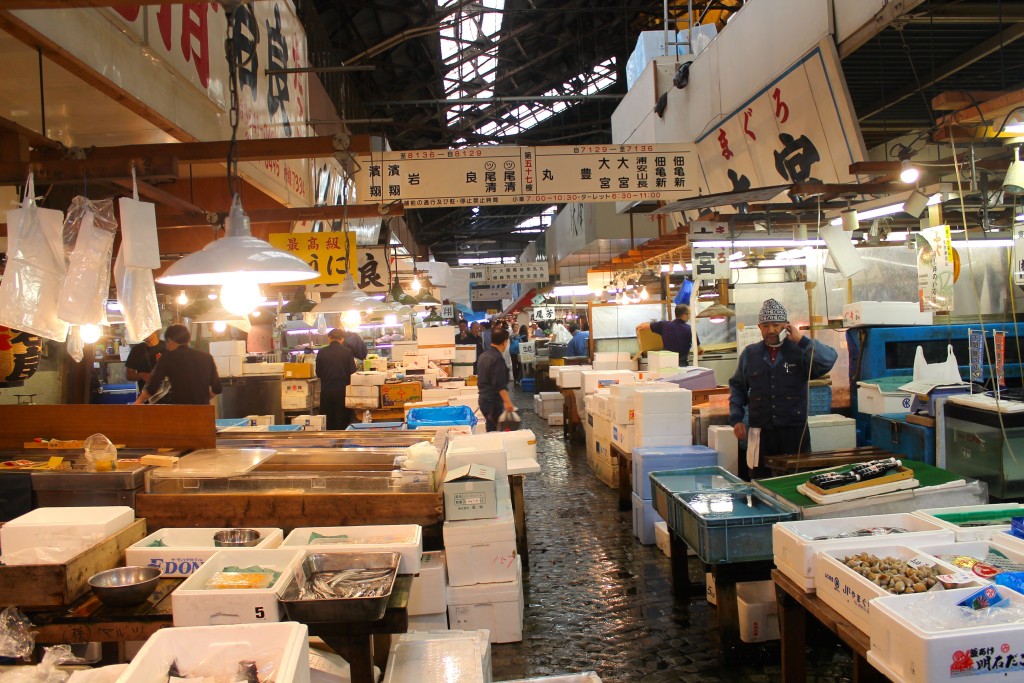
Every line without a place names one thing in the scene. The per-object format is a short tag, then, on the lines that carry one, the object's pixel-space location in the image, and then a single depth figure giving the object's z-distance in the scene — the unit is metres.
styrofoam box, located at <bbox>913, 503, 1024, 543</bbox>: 3.18
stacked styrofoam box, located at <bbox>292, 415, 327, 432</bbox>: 8.98
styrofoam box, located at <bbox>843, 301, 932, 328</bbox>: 8.09
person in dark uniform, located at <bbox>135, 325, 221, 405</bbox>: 7.62
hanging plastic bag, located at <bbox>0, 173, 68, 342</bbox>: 3.14
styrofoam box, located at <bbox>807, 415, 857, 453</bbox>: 7.29
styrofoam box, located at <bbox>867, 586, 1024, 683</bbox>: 2.17
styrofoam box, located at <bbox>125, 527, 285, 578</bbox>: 3.13
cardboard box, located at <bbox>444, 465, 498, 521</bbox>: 4.35
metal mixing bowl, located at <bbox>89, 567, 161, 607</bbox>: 2.82
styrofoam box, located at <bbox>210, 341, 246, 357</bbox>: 11.93
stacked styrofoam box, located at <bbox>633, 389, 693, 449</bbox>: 6.88
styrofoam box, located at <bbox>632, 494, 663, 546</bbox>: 6.58
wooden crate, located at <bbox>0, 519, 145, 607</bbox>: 2.83
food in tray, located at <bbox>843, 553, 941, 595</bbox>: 2.65
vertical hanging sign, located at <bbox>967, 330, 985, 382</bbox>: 5.36
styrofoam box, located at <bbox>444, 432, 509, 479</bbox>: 4.78
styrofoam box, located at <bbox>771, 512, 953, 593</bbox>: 3.12
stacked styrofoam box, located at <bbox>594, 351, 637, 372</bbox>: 12.75
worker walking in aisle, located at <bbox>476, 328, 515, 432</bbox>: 8.93
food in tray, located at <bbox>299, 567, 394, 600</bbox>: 2.65
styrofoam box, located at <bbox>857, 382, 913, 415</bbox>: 7.11
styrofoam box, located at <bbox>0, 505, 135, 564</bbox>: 3.08
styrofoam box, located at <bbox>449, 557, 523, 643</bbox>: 4.55
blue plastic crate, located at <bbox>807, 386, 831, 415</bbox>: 8.14
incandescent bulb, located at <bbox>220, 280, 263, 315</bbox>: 3.28
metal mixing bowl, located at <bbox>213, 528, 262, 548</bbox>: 3.32
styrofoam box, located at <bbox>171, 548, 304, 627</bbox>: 2.49
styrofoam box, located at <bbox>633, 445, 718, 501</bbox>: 6.32
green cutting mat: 4.37
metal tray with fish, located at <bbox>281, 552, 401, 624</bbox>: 2.54
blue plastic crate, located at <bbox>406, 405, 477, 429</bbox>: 7.08
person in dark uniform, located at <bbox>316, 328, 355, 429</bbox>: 10.37
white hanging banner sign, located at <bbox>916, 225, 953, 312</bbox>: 4.79
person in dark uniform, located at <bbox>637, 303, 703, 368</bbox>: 12.60
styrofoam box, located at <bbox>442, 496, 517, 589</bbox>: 4.45
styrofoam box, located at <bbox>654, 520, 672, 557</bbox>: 6.23
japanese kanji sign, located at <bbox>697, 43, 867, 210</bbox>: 5.73
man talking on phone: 6.11
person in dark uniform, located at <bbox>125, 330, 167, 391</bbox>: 10.12
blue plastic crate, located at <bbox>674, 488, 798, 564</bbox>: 4.15
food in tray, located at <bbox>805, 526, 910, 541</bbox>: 3.39
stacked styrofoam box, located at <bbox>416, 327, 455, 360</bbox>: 13.37
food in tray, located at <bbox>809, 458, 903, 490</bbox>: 4.27
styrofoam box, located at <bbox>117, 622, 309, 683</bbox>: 2.06
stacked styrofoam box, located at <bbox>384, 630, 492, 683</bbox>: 2.66
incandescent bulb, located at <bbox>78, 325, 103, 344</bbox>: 4.14
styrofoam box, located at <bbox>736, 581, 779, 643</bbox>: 4.41
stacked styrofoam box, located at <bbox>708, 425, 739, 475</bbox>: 7.43
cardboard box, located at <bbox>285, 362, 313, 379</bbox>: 11.52
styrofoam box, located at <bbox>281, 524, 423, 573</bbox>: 3.04
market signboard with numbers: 7.40
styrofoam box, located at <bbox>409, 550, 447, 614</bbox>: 4.14
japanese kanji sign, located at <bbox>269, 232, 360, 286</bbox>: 7.72
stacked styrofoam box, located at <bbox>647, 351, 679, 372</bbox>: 11.02
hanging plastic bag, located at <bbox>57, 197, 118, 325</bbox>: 3.28
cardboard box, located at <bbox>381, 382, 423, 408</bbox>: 9.98
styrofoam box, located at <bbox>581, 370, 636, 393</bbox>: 10.11
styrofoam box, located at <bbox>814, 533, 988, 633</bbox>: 2.66
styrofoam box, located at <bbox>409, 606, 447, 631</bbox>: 4.18
